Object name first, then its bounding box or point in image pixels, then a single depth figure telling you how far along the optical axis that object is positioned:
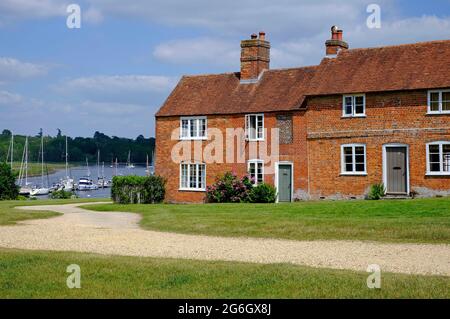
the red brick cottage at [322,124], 34.38
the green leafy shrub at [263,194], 38.22
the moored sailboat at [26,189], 93.75
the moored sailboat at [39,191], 104.05
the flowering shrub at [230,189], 39.25
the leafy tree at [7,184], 56.28
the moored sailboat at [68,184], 117.25
